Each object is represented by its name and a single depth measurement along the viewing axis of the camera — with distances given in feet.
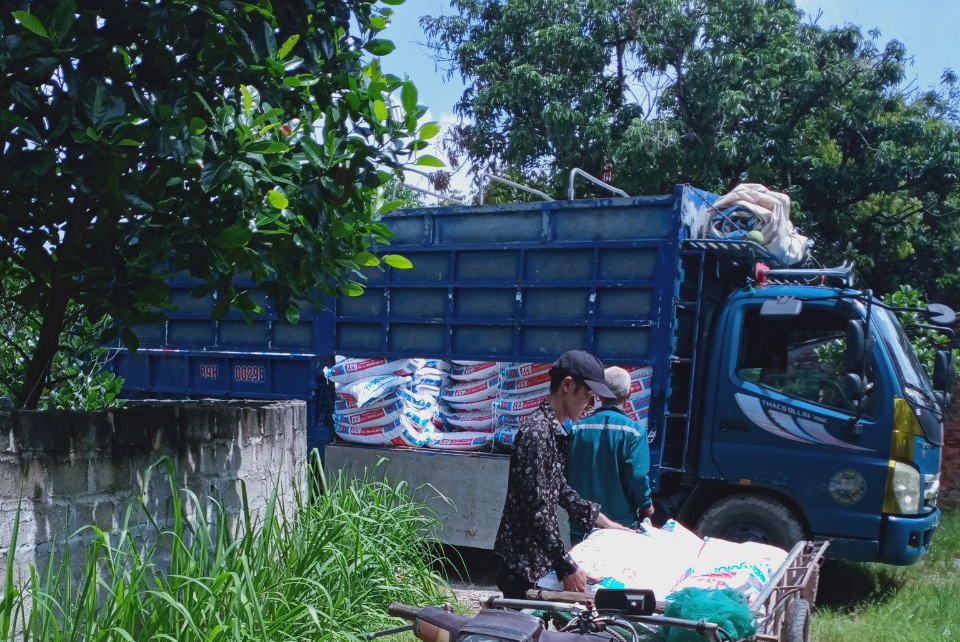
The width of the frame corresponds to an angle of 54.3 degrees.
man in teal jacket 16.02
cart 8.94
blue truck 20.65
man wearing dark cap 12.10
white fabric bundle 23.11
